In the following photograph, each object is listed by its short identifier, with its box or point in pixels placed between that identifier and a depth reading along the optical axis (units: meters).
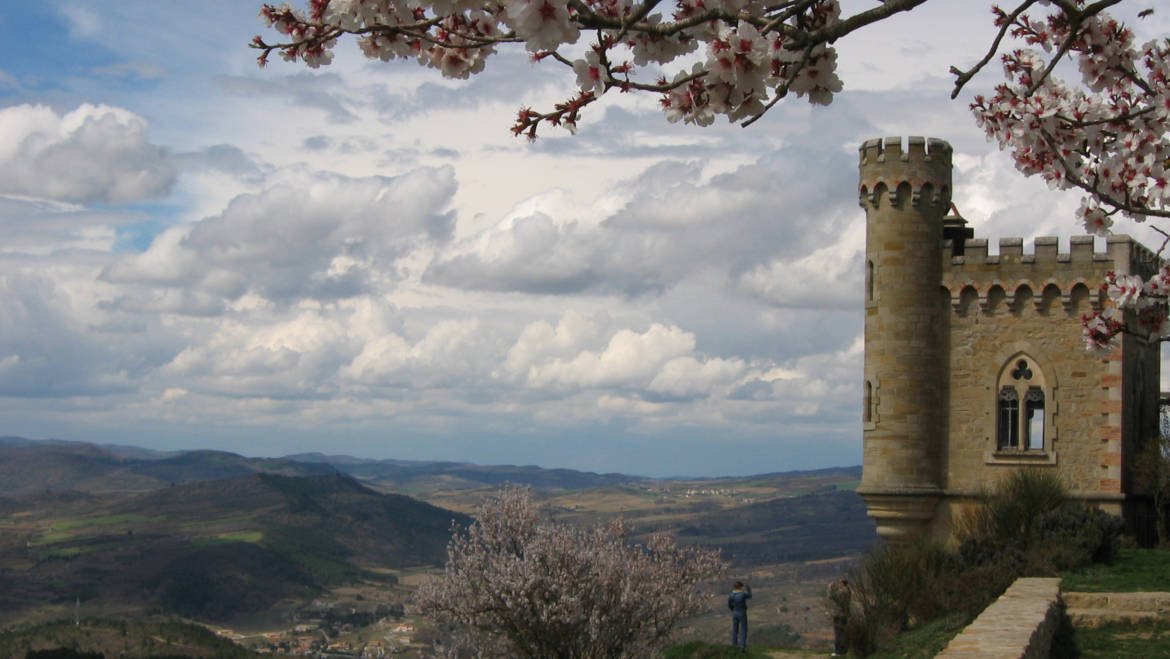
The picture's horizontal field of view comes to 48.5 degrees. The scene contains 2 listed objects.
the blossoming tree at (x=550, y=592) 27.27
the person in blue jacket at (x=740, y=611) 26.30
